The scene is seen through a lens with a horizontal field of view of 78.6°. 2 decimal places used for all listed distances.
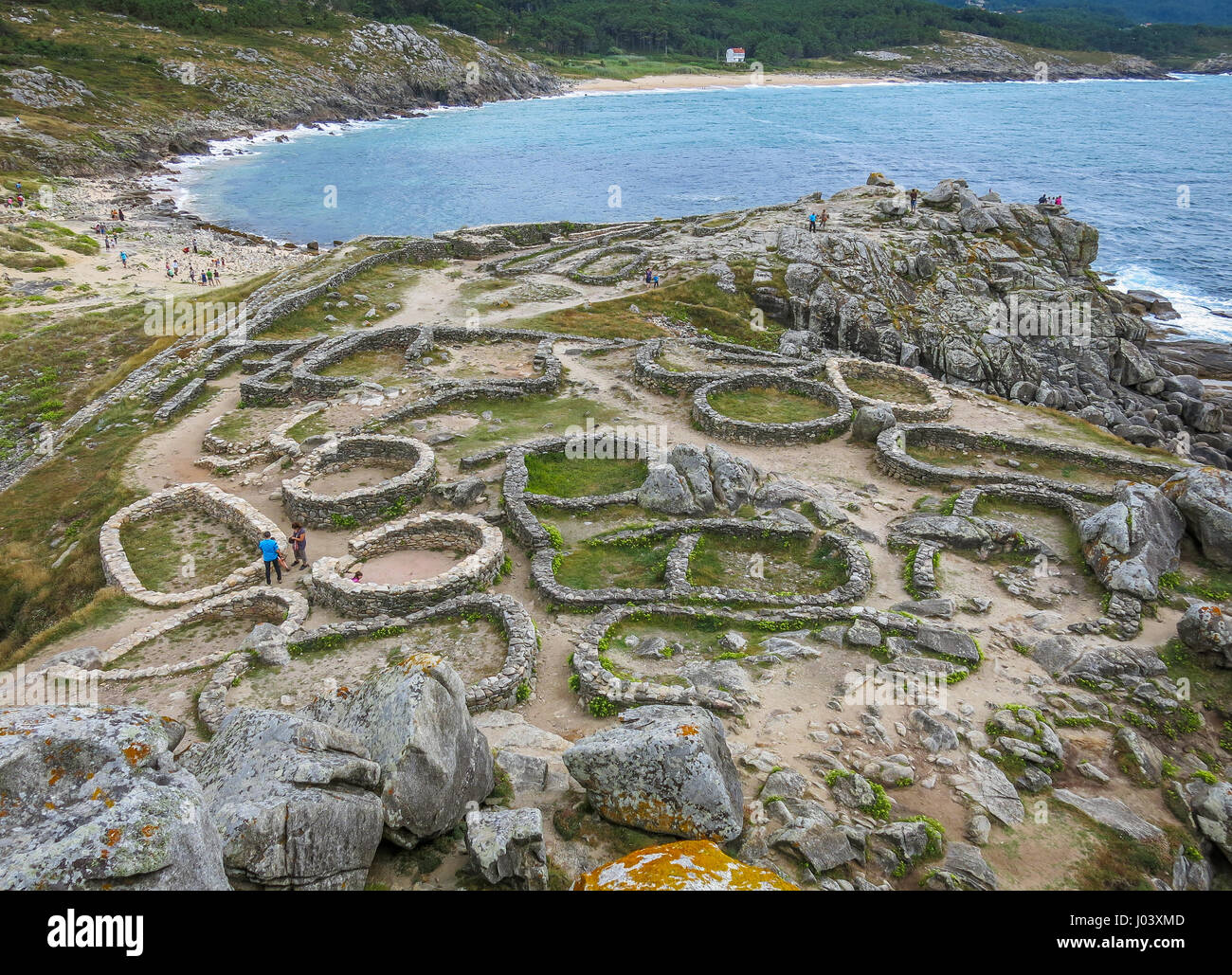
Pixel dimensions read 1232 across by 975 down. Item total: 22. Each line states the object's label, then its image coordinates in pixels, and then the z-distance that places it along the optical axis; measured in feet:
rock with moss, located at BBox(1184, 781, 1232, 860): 40.60
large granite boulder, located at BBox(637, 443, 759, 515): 75.97
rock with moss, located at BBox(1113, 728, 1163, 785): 44.04
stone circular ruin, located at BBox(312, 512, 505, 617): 61.46
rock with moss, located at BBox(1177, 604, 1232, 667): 53.52
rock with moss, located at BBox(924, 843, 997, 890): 34.91
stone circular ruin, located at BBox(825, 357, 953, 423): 98.99
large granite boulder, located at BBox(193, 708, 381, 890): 24.13
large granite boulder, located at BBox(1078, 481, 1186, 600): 61.98
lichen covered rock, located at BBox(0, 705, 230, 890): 18.38
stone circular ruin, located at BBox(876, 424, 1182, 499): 81.97
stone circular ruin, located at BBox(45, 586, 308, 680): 54.34
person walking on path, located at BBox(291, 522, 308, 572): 68.49
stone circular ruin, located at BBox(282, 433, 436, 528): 75.51
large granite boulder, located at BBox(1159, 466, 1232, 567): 66.39
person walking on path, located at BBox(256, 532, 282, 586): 65.21
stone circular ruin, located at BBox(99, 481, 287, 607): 64.69
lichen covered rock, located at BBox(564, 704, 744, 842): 32.50
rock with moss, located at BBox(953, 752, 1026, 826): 40.42
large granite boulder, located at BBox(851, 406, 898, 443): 92.17
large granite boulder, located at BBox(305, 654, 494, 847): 29.25
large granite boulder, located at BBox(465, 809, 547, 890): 28.25
